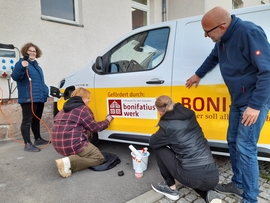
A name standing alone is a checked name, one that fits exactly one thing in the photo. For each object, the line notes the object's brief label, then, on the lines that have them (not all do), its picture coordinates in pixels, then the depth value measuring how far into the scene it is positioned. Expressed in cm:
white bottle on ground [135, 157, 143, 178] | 260
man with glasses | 161
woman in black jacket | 193
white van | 233
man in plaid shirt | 264
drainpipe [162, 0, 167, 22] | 745
